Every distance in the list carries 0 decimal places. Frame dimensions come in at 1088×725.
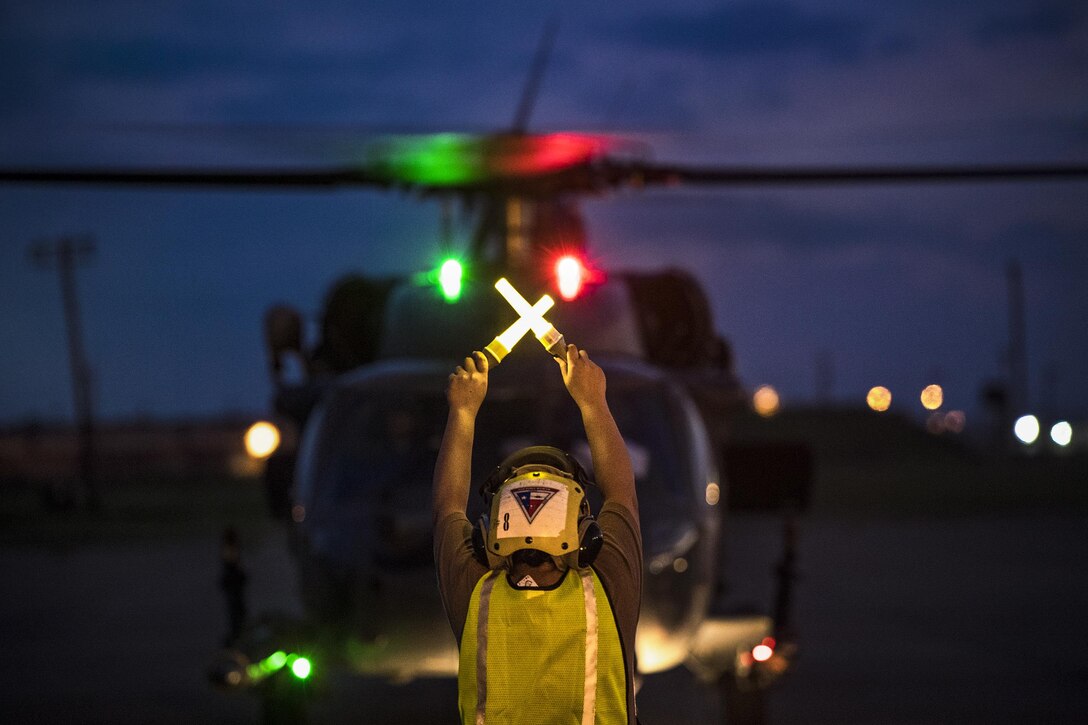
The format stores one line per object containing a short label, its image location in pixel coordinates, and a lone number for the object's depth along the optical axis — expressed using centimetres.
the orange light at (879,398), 13808
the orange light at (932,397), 13838
